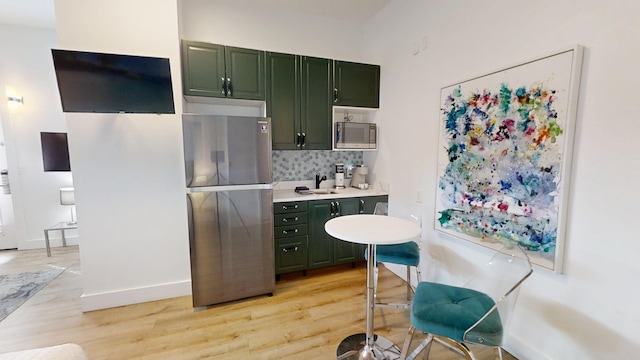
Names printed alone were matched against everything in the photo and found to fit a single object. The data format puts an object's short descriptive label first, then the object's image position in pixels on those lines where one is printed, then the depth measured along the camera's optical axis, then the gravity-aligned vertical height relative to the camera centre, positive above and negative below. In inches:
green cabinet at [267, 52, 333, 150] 109.9 +24.7
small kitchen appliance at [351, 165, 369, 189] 131.3 -10.4
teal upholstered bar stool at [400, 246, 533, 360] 48.9 -32.6
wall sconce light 135.6 +30.2
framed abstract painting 58.4 +0.7
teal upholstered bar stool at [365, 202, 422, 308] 82.7 -31.5
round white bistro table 62.0 -19.3
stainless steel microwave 121.1 +10.1
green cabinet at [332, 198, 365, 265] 117.6 -41.8
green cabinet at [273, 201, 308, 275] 108.7 -33.7
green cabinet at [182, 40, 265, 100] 97.6 +33.5
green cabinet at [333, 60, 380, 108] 119.8 +34.1
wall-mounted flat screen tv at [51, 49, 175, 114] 76.3 +23.0
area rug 94.7 -53.5
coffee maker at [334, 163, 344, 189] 132.6 -10.1
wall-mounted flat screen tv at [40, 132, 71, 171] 138.3 +3.0
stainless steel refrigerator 87.0 -17.0
